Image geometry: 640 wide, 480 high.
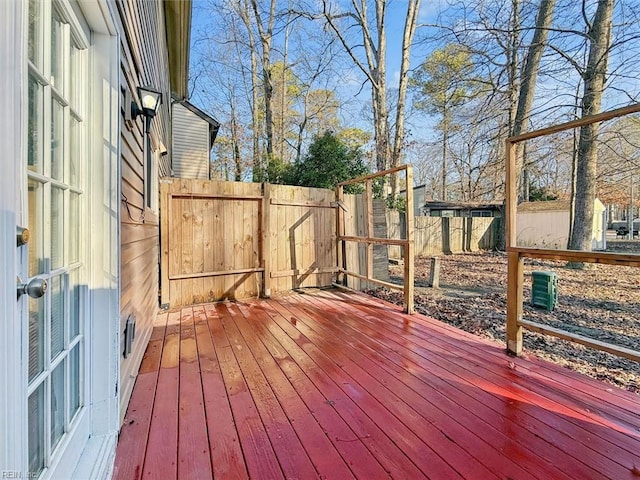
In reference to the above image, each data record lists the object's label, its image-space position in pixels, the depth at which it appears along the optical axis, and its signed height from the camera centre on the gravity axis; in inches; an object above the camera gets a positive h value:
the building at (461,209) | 627.5 +54.8
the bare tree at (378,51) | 397.1 +230.4
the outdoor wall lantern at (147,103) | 91.7 +37.8
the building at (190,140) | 398.9 +116.5
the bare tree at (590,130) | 263.0 +88.0
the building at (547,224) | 586.9 +23.5
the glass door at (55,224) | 39.6 +1.3
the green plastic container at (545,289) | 170.4 -27.8
